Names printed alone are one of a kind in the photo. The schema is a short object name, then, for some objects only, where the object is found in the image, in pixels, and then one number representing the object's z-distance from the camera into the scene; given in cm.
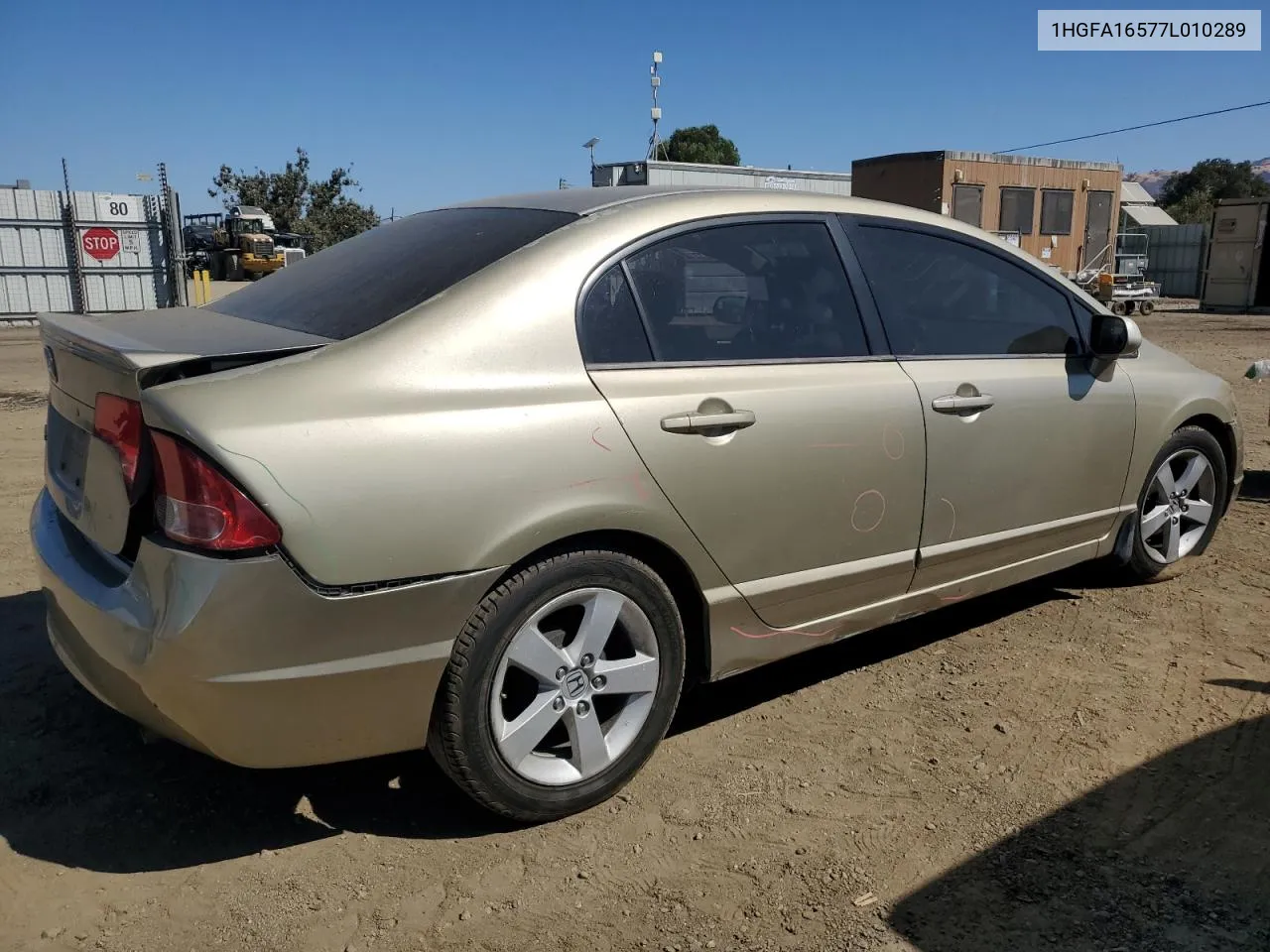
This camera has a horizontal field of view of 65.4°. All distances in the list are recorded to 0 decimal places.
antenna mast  3309
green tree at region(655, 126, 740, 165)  6253
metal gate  1814
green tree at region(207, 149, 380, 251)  4762
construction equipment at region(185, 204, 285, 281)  3256
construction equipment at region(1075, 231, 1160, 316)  2414
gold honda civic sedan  215
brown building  2206
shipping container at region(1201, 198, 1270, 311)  2348
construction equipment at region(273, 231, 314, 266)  3471
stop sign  1848
